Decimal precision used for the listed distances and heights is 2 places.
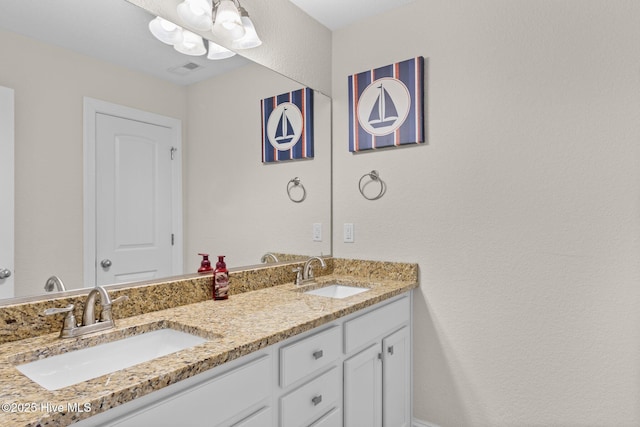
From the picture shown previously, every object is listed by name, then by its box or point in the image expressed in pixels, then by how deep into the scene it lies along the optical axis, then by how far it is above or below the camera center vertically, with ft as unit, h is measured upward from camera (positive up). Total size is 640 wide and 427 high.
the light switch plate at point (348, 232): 7.72 -0.37
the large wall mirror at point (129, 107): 3.89 +1.12
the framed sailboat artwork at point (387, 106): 6.78 +2.03
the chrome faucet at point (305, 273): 6.83 -1.10
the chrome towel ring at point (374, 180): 7.29 +0.60
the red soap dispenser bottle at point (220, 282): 5.45 -0.99
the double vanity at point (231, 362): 2.75 -1.38
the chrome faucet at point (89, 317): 3.77 -1.07
